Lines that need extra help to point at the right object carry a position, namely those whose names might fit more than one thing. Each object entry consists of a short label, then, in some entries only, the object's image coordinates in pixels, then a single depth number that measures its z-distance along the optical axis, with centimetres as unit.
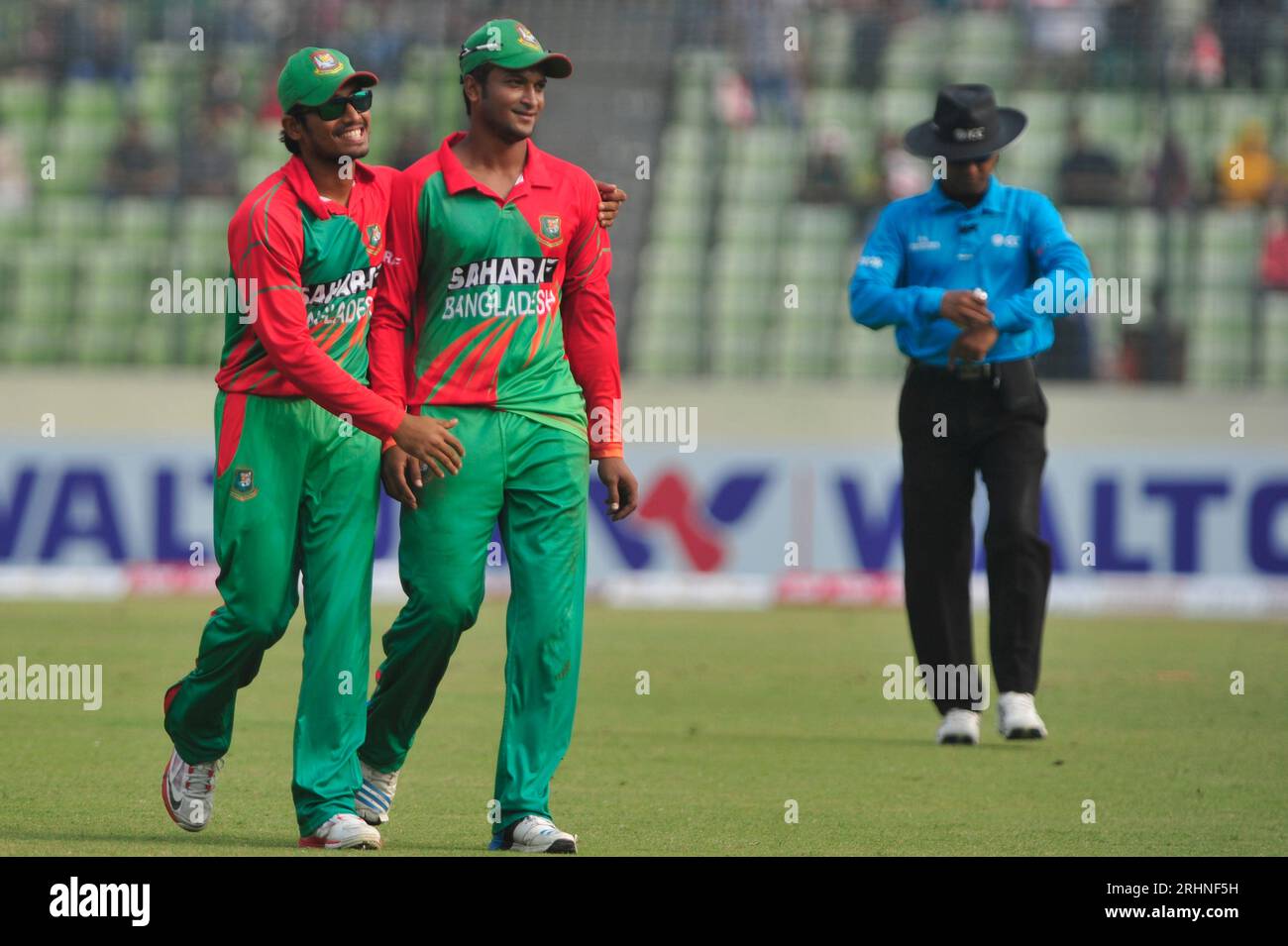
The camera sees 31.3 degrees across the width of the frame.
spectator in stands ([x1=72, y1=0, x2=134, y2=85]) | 2181
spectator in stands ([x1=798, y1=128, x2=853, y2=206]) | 2064
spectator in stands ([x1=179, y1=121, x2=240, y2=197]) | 2083
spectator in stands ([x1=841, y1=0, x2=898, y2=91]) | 2156
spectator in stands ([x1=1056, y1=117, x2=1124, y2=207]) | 1978
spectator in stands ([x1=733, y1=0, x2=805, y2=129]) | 2139
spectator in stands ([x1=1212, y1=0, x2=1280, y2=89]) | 1984
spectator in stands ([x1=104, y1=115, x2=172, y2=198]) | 2091
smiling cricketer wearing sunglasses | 650
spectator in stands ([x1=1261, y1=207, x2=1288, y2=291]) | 1934
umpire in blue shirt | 948
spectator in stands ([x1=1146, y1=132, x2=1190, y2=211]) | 1970
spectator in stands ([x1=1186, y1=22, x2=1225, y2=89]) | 2011
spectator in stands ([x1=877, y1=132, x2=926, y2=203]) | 2047
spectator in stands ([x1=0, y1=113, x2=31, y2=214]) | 2097
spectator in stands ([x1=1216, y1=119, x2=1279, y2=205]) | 1986
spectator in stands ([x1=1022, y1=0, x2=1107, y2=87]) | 2092
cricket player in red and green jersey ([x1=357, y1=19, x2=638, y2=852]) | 655
